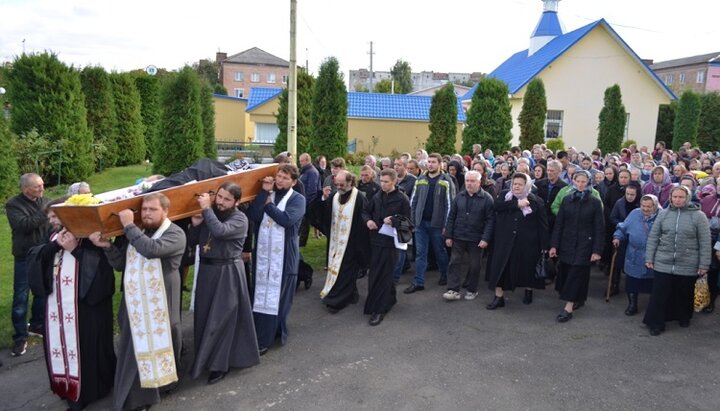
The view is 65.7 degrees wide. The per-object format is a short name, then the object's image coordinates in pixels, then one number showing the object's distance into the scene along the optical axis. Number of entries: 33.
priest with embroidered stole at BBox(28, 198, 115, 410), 4.40
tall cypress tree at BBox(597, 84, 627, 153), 24.20
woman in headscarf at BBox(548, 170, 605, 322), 6.66
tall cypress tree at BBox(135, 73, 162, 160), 20.89
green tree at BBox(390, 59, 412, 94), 79.18
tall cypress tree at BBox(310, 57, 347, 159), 15.38
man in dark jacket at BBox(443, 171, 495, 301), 7.24
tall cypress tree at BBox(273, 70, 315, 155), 15.76
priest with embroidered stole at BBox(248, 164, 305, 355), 5.68
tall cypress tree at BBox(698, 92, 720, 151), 29.94
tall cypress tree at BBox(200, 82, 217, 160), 16.39
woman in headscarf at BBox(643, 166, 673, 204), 8.22
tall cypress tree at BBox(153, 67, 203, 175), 13.27
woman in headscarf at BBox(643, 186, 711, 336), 6.13
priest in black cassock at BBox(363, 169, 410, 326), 6.67
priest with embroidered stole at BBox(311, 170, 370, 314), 6.89
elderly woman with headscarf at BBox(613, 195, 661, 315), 6.94
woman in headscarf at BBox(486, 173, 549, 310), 6.97
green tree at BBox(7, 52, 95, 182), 14.03
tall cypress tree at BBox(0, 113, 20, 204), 11.66
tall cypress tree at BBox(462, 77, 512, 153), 18.18
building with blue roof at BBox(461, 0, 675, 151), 27.80
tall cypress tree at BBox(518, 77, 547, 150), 21.02
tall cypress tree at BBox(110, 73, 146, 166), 18.94
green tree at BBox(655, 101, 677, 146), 30.62
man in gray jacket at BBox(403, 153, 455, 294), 7.89
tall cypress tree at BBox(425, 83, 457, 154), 19.09
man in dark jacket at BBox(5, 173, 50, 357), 5.36
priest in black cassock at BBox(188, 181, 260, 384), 4.84
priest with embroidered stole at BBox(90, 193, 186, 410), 4.36
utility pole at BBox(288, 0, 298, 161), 11.97
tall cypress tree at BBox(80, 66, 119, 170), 17.25
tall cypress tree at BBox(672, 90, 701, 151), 27.14
